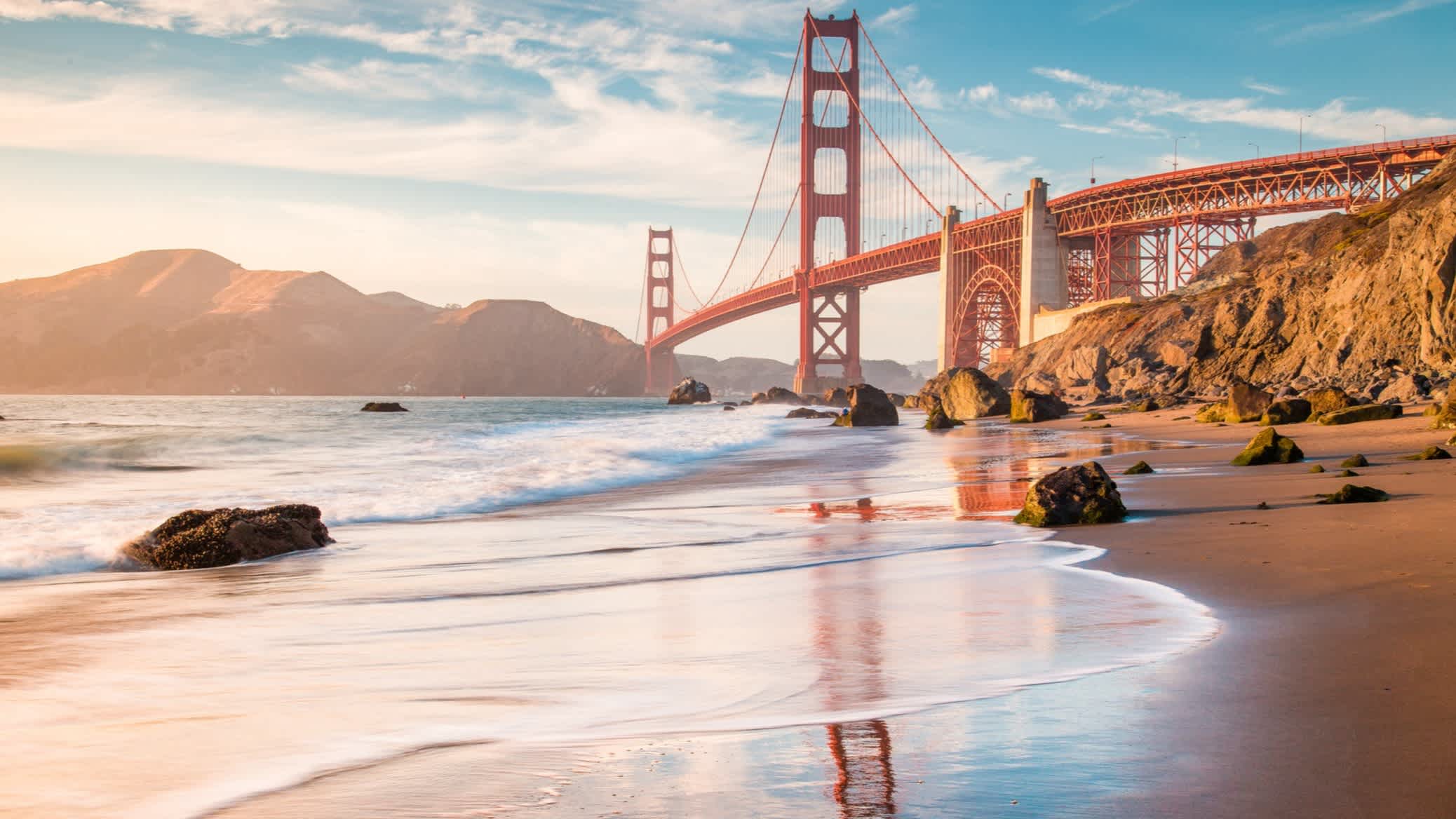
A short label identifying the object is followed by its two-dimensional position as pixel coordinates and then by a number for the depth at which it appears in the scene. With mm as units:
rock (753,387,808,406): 78556
